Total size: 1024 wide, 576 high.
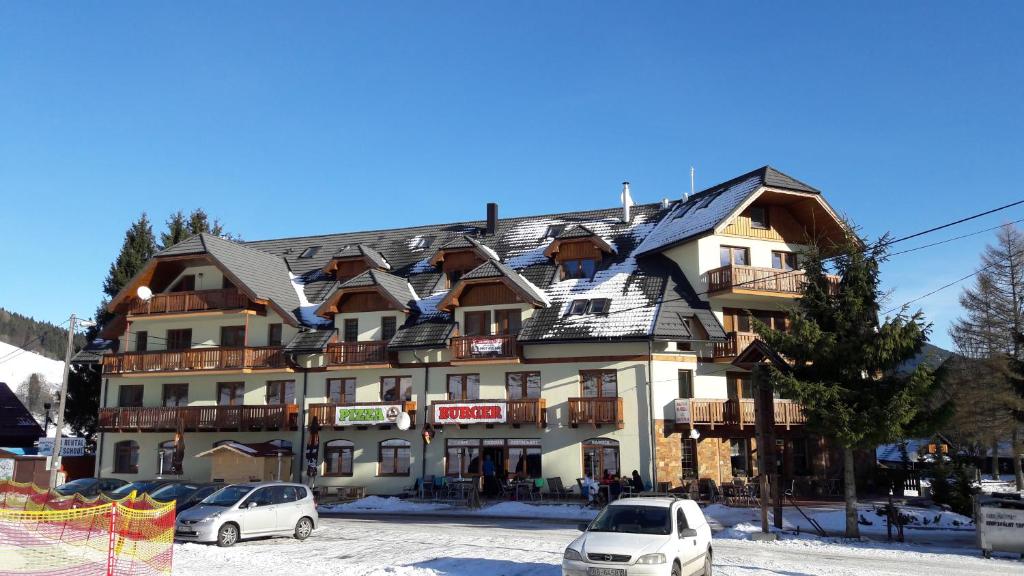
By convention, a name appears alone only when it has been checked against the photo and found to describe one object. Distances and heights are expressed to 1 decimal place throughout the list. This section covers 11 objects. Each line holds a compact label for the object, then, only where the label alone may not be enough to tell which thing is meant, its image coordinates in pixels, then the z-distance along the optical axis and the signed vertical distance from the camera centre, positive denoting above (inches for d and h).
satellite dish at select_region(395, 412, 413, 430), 1378.0 +37.5
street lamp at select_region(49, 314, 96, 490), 1244.5 +15.4
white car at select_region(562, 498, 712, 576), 535.2 -65.5
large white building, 1317.7 +158.5
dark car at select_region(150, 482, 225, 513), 928.6 -52.8
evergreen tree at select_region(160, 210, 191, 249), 2169.0 +551.1
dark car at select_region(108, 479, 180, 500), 1027.1 -53.2
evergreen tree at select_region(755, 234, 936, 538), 853.2 +82.5
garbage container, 751.1 -76.0
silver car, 796.6 -67.4
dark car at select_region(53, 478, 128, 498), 1109.1 -53.2
